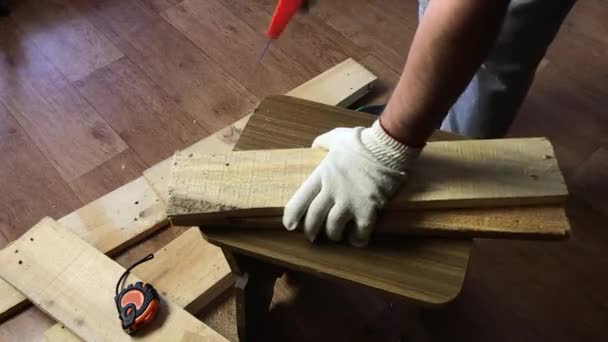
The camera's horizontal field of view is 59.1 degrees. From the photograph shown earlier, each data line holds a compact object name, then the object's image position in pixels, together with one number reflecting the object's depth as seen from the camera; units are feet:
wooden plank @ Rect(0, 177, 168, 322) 3.51
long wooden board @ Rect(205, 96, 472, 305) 2.01
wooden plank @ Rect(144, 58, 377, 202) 3.88
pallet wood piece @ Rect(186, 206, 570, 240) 2.08
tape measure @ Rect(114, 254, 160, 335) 2.94
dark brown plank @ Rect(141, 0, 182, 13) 5.08
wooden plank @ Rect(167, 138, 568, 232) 2.12
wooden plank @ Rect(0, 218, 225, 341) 3.00
